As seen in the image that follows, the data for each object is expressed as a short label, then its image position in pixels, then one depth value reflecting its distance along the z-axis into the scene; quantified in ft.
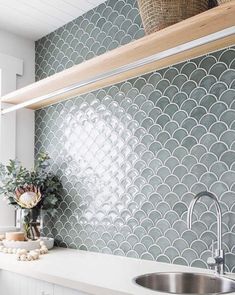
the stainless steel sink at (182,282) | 6.06
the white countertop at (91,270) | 5.47
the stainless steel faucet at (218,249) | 5.95
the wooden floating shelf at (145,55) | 5.56
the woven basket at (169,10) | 6.21
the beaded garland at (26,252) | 7.42
